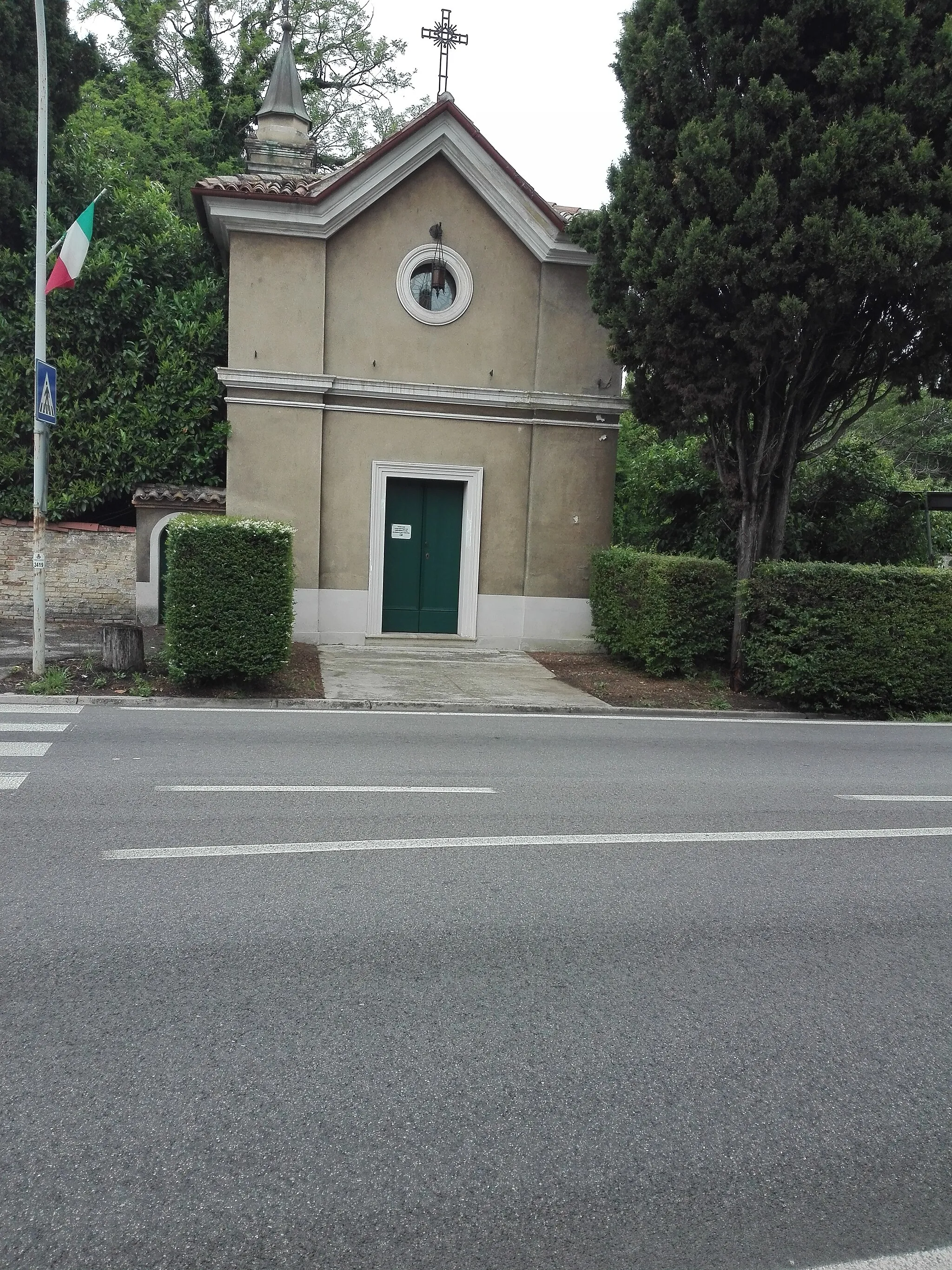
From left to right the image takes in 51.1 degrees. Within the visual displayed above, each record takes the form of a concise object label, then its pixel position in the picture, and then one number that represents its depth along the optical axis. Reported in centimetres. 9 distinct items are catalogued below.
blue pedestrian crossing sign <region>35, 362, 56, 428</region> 1164
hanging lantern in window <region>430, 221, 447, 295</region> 1611
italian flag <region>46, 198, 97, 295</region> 1212
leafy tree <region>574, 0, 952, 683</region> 1143
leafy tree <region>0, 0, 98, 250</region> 1800
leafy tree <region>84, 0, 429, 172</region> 2888
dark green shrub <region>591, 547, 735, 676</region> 1372
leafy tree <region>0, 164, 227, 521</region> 1816
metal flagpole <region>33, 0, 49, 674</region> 1162
